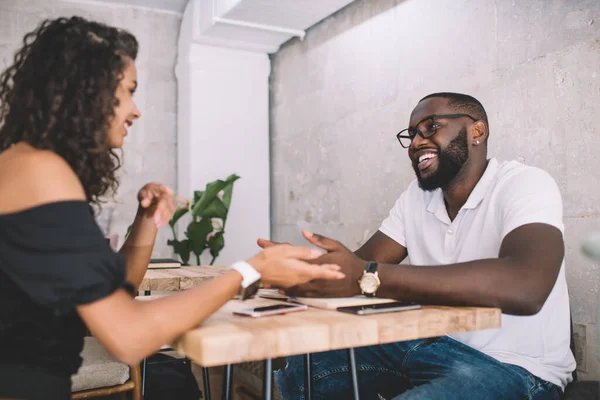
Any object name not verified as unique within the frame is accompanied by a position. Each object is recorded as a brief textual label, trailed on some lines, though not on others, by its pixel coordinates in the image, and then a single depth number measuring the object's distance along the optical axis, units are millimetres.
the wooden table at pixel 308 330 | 961
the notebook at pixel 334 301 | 1276
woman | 978
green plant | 3934
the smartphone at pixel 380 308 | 1186
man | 1296
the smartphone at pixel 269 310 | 1187
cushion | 1896
